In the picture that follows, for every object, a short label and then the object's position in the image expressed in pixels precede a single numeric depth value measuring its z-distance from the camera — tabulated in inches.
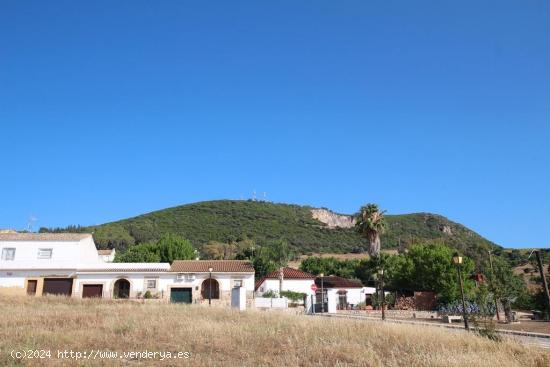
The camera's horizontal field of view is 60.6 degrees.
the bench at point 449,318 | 1329.5
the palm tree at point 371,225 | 2183.8
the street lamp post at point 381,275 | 1599.4
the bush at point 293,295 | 1931.2
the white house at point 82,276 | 1716.3
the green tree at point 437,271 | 1811.0
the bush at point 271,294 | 1888.3
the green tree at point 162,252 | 2388.0
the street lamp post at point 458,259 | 1098.7
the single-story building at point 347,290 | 2055.0
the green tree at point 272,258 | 2210.1
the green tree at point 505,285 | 1503.4
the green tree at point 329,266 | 2839.6
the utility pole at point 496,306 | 1400.2
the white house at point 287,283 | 2042.3
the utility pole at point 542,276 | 746.6
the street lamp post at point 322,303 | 1690.8
